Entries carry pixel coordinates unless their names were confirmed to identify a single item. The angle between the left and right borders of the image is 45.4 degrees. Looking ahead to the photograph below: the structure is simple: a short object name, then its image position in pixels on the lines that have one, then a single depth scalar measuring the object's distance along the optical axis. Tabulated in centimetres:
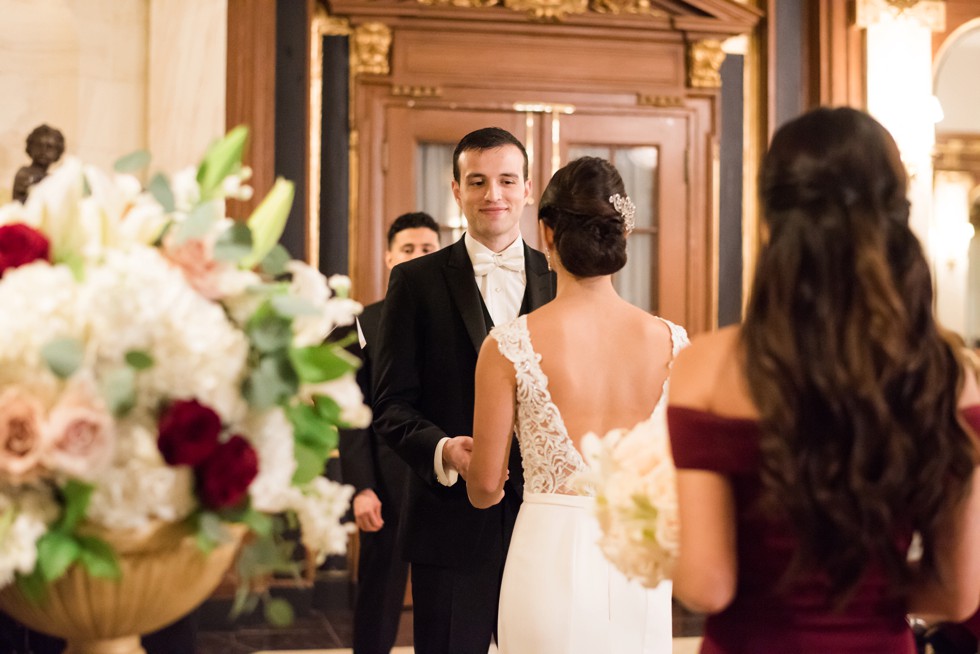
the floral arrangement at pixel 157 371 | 141
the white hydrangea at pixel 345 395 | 160
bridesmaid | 148
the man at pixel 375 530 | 440
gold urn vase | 145
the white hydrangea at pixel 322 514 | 159
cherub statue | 532
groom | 300
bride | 251
